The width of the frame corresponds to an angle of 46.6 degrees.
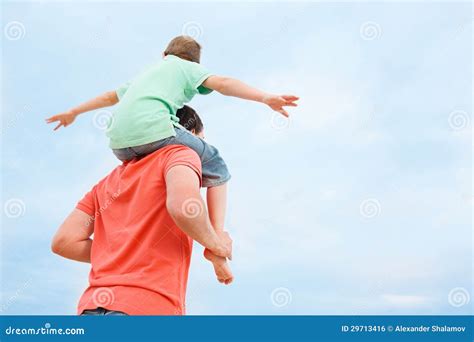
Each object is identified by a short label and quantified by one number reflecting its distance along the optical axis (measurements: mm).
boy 2723
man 2484
